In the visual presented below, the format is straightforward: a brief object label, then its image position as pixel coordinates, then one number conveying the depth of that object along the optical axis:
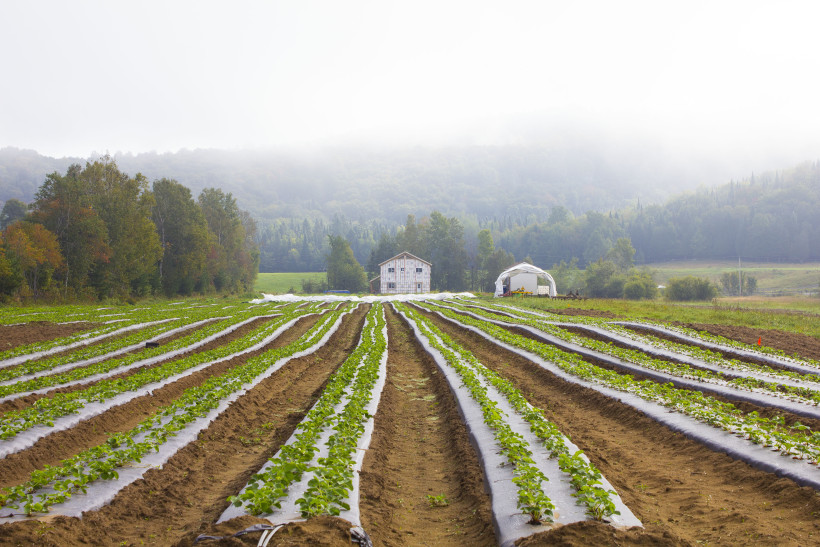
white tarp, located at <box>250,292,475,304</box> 64.94
